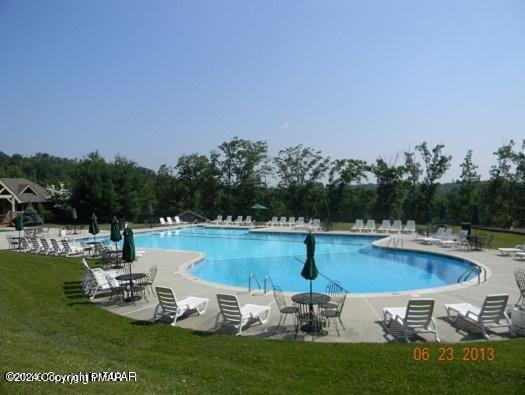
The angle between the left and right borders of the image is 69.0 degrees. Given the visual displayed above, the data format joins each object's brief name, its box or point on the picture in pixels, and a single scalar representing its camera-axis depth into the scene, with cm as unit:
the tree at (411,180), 2898
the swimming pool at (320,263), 1316
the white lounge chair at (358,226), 2455
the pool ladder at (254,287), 1013
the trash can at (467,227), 1773
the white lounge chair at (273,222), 2895
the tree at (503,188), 2670
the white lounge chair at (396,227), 2391
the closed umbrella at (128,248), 948
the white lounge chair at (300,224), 2673
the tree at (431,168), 2861
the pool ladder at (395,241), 1845
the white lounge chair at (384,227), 2408
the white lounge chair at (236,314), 713
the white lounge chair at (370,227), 2448
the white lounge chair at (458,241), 1701
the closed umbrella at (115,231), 1264
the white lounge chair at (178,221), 3094
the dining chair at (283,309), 727
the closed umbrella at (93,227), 1580
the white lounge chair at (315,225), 2592
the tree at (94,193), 3253
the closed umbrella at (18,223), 1921
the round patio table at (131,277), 928
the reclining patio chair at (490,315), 668
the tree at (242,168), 3412
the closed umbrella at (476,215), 1903
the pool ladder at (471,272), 1158
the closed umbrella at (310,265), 725
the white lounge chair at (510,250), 1430
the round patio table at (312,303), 707
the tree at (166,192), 3553
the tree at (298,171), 3222
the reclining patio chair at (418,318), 648
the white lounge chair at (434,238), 1833
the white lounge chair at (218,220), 3125
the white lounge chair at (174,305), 770
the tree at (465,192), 2780
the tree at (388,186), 2895
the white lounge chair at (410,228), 2333
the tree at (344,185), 3027
